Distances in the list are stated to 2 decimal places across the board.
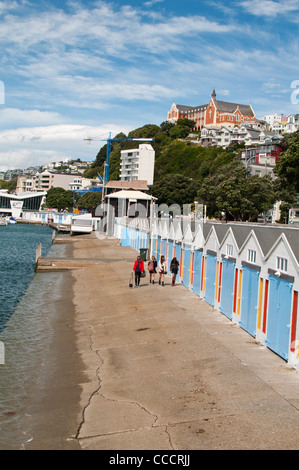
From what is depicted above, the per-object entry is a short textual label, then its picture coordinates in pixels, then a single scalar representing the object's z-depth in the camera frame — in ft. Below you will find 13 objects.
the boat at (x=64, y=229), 356.71
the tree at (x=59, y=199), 609.83
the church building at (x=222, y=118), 645.51
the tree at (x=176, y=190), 359.25
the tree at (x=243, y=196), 227.81
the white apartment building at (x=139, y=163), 568.41
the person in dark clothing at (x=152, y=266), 92.12
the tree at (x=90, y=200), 525.71
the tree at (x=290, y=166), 158.61
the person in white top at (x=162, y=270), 92.58
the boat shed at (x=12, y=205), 604.90
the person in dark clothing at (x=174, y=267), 88.58
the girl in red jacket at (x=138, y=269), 88.96
